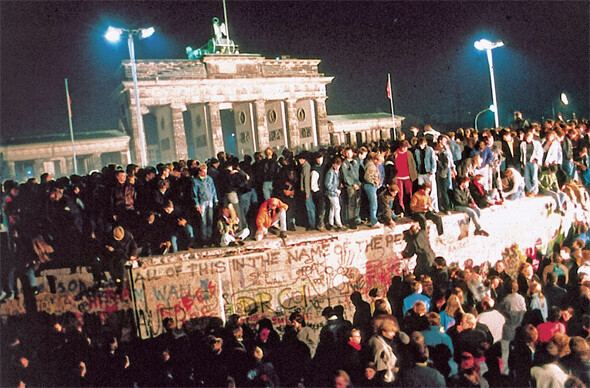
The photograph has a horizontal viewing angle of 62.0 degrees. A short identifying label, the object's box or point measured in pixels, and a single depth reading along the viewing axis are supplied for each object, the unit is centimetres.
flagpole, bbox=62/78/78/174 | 2619
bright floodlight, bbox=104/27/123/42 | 1540
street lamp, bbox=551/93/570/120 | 2505
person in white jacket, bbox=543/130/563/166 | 1326
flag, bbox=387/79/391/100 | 2772
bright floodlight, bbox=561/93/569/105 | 2503
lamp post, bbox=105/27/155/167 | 1544
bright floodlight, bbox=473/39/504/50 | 2080
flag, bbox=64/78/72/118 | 2619
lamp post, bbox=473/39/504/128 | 2080
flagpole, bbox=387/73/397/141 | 2770
